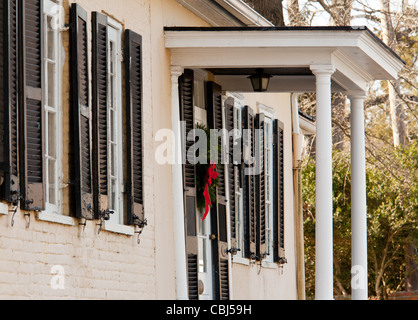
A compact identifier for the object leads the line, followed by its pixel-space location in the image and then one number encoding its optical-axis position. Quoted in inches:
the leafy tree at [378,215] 1076.5
